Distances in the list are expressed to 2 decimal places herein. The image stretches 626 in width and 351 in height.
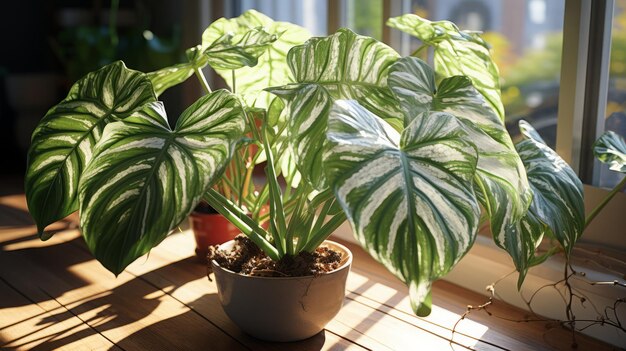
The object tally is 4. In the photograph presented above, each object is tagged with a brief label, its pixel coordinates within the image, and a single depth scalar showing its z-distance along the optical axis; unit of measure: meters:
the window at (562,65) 1.33
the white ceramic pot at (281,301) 1.08
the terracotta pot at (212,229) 1.60
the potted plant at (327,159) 0.76
